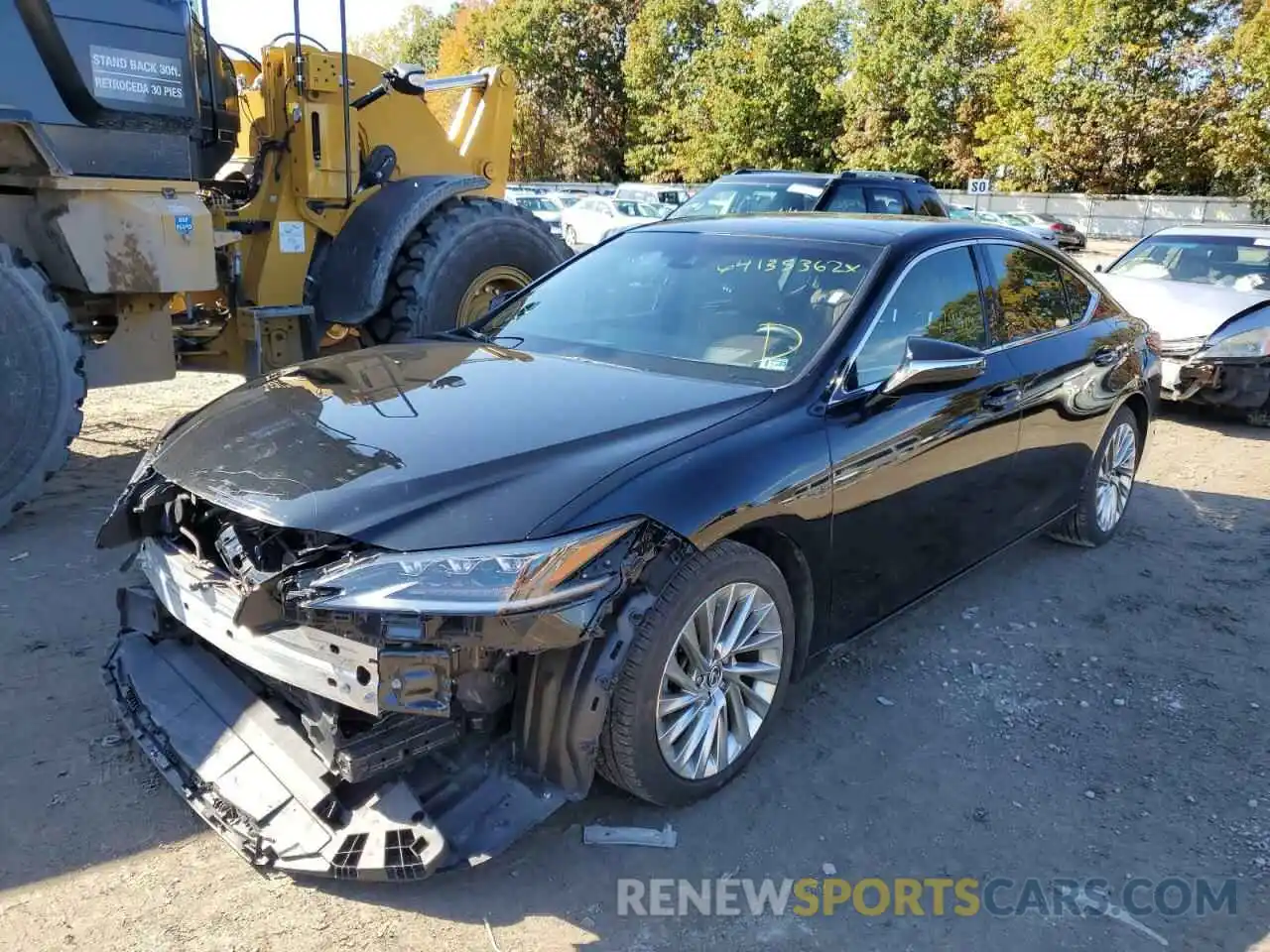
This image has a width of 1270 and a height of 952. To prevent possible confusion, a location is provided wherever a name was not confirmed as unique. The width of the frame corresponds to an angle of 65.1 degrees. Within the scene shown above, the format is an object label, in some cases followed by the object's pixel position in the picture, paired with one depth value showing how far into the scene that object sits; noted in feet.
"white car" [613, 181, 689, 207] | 82.79
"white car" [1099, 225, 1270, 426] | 26.17
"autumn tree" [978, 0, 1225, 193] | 111.75
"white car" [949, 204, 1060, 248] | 95.96
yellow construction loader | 15.58
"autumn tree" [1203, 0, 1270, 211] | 105.28
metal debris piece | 9.46
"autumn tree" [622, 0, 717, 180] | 148.15
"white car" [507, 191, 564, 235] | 82.89
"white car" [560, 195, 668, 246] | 76.43
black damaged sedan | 8.07
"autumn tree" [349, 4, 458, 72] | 202.49
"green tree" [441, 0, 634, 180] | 152.97
